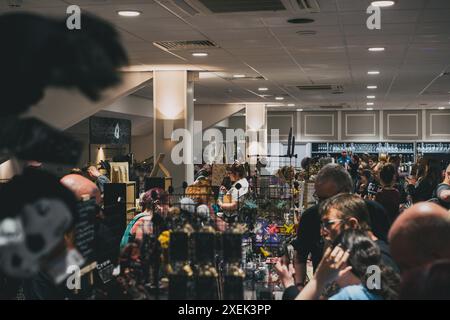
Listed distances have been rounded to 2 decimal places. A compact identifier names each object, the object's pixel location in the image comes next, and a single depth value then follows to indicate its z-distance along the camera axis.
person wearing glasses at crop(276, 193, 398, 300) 2.45
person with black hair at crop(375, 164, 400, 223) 5.32
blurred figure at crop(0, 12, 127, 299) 1.21
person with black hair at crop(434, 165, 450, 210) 4.64
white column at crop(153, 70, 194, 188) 9.50
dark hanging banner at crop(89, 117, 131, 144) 12.83
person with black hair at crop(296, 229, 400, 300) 1.85
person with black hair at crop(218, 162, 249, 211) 5.36
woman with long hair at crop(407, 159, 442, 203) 6.41
